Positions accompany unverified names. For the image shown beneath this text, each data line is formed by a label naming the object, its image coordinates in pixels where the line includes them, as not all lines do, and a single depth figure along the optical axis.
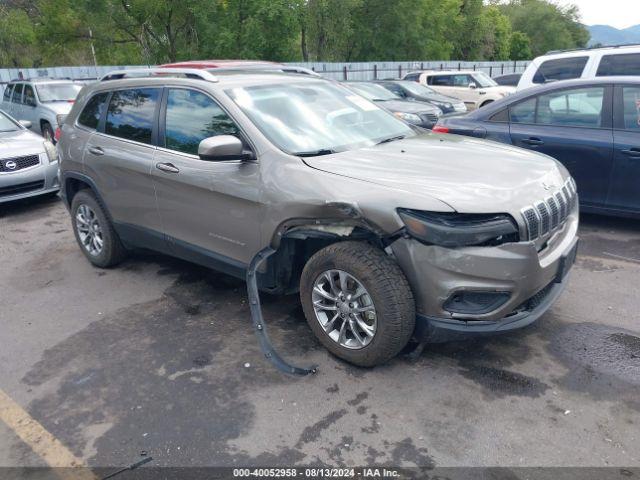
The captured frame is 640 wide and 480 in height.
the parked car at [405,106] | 11.27
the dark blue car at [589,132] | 5.29
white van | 7.88
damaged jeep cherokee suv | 2.95
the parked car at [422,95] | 13.84
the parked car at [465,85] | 16.12
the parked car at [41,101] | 12.56
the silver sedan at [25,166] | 7.35
